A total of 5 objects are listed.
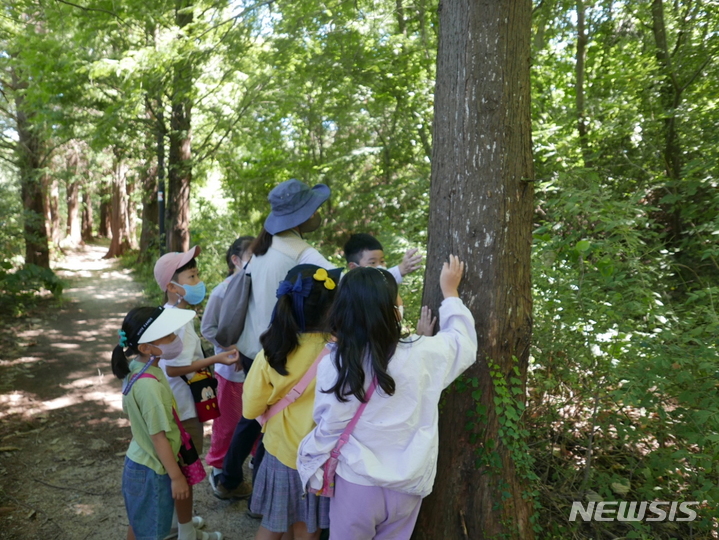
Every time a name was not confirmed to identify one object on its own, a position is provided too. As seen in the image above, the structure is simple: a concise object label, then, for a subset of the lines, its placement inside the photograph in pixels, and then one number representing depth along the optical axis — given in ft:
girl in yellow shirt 8.57
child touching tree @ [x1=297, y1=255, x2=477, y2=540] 7.16
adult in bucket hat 10.95
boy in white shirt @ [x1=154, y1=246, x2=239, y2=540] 10.79
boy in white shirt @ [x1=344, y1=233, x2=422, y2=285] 12.62
